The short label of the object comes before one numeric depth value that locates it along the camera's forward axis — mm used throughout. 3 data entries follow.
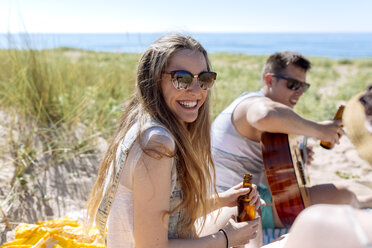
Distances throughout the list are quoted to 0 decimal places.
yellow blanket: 2012
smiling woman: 1496
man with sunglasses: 2512
